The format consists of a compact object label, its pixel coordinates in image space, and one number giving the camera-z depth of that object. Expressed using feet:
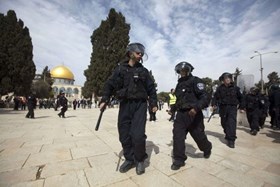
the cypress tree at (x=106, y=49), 112.47
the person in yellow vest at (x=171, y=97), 28.43
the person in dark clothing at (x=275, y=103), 24.91
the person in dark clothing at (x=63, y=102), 39.11
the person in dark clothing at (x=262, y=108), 23.45
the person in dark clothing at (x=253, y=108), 20.99
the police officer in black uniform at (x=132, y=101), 9.64
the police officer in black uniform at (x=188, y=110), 10.55
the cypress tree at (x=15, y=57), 80.59
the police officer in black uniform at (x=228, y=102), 15.31
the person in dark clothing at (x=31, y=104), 37.48
